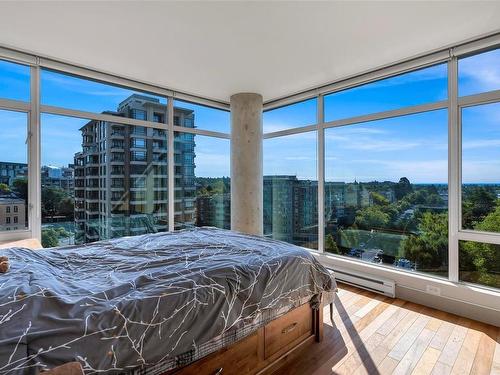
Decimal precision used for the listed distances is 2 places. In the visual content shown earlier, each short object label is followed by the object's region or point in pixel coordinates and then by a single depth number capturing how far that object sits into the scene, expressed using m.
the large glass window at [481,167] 2.59
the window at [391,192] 2.93
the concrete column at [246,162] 4.04
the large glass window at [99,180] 3.11
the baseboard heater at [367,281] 3.01
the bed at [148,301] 1.00
